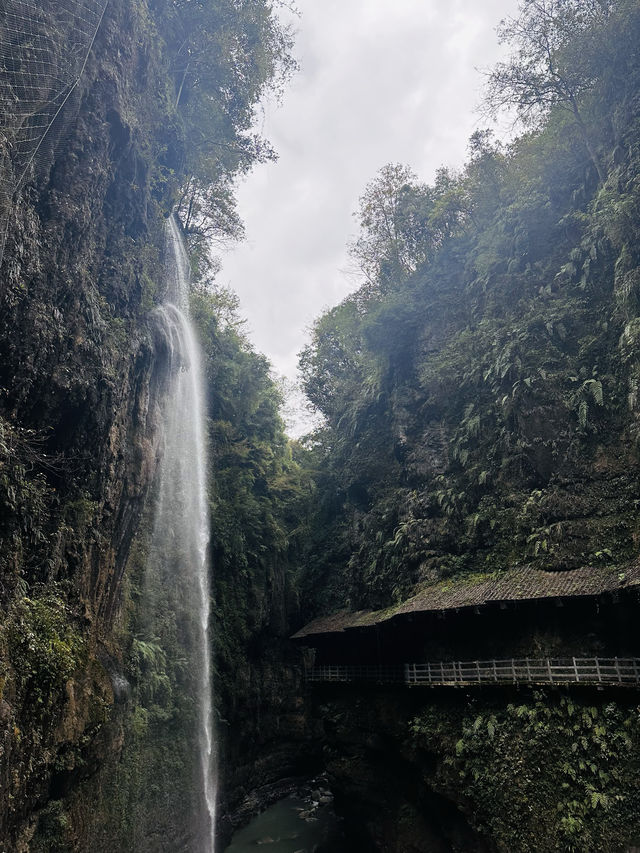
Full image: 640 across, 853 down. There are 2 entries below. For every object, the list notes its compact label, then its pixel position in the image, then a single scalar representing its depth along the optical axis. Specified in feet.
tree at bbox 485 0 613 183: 62.95
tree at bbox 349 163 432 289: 89.76
